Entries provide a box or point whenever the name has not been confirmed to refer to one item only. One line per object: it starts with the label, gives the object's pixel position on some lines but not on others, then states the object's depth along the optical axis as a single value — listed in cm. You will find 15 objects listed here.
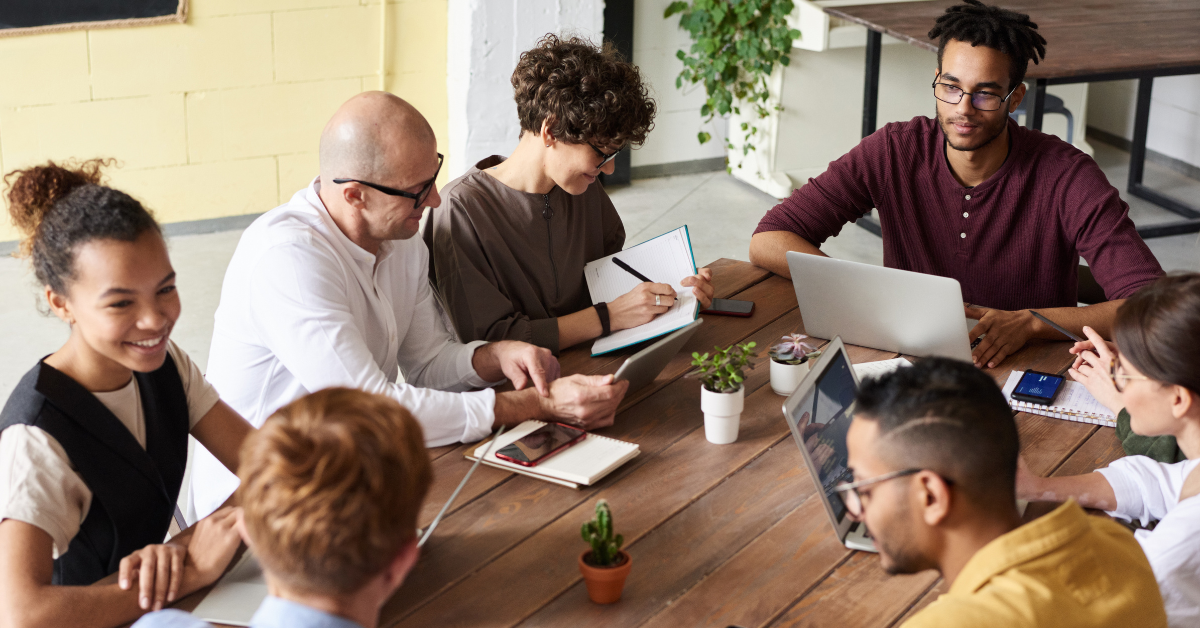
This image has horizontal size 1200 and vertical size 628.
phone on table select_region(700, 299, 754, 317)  239
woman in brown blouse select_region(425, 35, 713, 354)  228
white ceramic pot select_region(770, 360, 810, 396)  198
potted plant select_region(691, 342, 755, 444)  180
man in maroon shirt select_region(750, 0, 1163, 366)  235
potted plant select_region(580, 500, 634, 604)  139
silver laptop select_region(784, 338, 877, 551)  152
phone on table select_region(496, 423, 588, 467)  174
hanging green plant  507
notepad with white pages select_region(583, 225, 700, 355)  230
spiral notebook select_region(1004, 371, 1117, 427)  190
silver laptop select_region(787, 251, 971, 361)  201
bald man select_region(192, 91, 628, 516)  186
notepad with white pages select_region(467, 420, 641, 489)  170
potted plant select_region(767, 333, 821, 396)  198
